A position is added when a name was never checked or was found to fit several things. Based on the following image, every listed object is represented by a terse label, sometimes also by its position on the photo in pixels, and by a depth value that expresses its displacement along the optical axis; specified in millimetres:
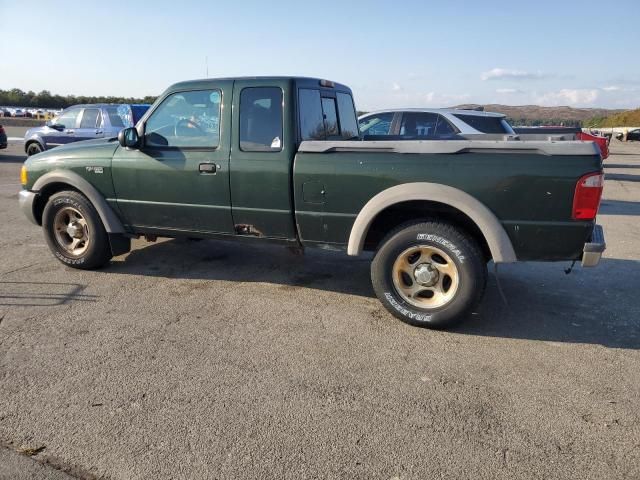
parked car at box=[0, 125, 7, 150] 16828
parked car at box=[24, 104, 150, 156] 12008
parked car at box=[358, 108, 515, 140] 9031
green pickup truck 3621
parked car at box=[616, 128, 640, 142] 44594
